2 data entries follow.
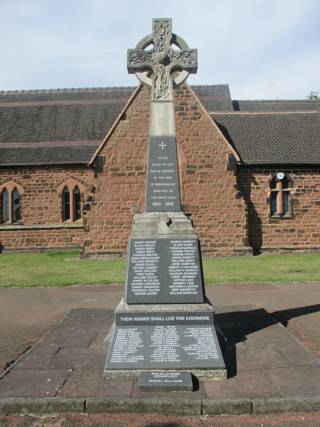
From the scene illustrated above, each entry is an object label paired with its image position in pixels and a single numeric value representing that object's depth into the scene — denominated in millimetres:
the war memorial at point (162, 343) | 4613
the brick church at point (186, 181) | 18562
